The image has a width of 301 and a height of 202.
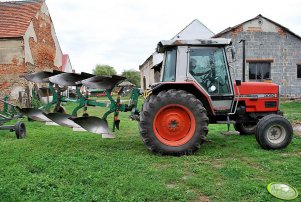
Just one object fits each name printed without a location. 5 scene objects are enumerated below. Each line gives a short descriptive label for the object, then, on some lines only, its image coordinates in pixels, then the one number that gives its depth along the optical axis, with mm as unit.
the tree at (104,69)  51612
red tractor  4457
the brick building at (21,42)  12723
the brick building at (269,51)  14134
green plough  4788
